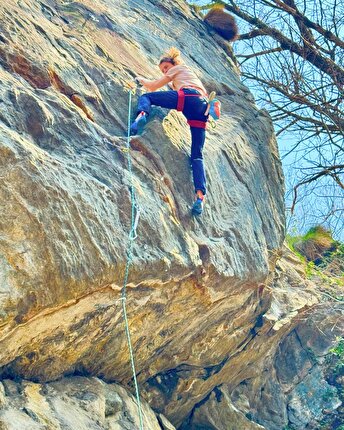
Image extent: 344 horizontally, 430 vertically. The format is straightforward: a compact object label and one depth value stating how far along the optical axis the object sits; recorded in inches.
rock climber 222.4
